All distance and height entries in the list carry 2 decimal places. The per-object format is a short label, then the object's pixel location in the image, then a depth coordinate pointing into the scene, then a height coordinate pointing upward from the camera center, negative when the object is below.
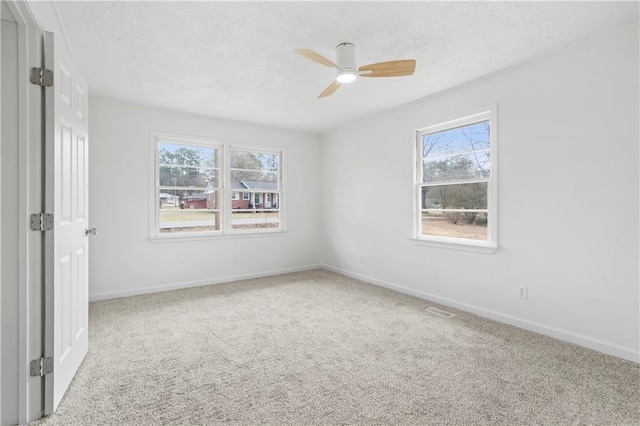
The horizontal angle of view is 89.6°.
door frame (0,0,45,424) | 1.63 -0.01
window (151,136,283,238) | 4.40 +0.36
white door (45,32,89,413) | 1.76 +0.00
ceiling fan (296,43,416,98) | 2.39 +1.09
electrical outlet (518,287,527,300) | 2.98 -0.75
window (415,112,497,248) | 3.34 +0.33
